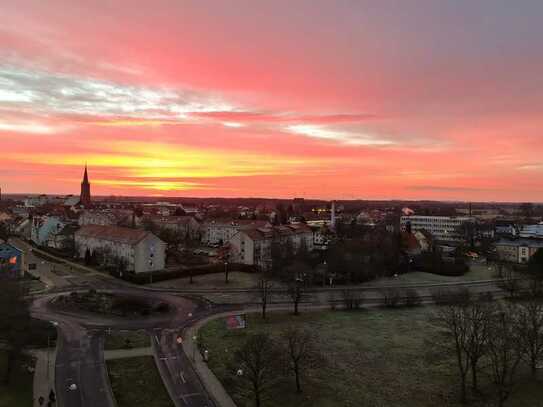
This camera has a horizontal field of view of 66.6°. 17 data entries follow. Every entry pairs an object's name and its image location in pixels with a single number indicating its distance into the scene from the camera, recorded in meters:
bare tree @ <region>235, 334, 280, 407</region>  26.75
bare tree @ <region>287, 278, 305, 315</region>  48.69
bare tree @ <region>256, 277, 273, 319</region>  46.69
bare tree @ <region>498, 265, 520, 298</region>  58.63
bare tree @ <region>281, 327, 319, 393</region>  29.22
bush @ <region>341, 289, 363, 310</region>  51.98
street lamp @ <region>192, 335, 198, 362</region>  34.69
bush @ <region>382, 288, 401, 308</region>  53.19
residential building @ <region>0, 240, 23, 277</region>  61.17
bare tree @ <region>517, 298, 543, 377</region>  30.09
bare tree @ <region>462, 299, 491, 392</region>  28.81
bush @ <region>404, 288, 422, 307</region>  53.94
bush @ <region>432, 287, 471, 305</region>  41.39
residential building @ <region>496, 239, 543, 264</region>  94.38
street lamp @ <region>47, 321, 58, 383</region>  33.28
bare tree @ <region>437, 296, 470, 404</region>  28.34
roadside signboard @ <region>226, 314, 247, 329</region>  43.62
